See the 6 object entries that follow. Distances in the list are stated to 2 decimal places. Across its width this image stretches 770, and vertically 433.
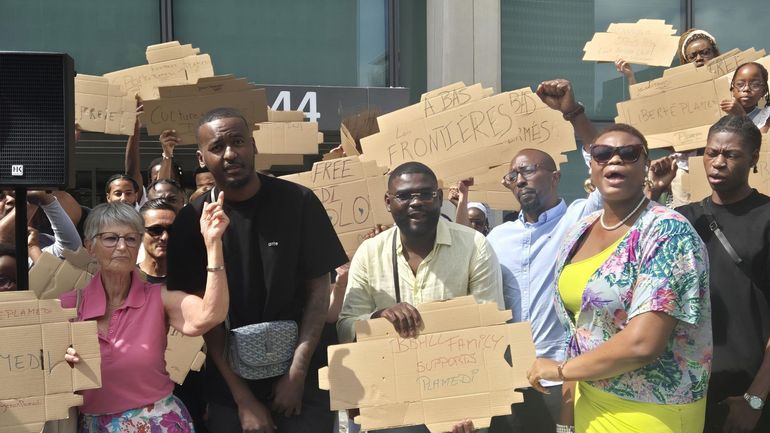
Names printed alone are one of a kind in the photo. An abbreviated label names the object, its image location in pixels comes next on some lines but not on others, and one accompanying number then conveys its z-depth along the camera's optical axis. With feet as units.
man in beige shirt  12.29
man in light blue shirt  13.80
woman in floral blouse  9.39
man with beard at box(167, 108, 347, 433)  11.30
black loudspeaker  11.54
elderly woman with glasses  10.72
